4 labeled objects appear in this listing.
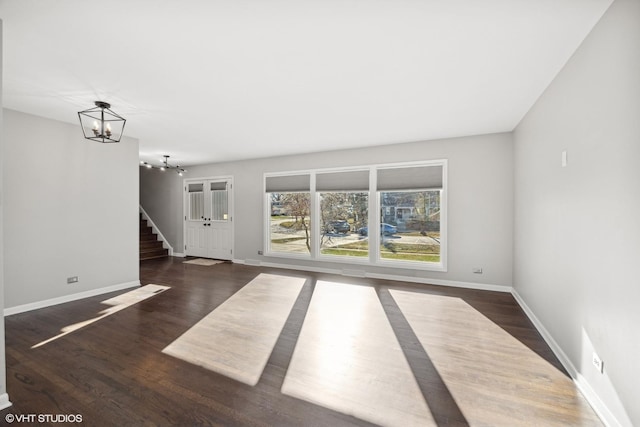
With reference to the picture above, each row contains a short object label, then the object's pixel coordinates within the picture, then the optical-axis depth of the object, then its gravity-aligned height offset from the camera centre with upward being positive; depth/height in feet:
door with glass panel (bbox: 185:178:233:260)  24.18 -0.64
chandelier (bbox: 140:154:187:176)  21.88 +4.13
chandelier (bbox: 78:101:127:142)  10.62 +4.25
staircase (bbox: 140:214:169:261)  24.98 -3.12
